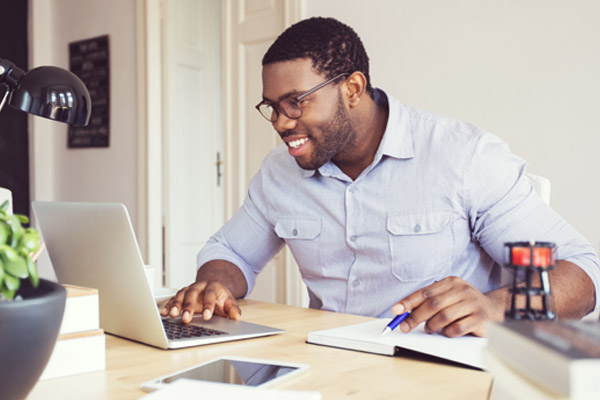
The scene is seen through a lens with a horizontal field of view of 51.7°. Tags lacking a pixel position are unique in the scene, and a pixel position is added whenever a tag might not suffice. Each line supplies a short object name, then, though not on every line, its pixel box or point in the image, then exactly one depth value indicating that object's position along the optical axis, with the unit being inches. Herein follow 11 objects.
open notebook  33.9
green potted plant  21.5
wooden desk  28.9
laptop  35.9
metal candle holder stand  20.3
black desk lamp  50.9
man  53.6
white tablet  29.3
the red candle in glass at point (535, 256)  20.2
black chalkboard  158.7
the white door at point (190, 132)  147.9
